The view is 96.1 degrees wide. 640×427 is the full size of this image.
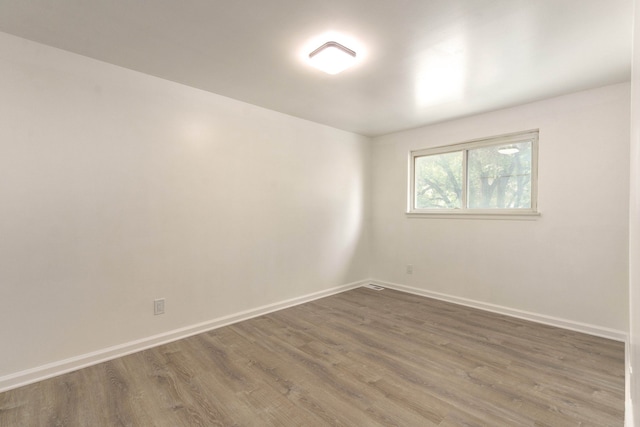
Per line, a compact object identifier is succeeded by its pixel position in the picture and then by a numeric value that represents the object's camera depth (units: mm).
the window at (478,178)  3223
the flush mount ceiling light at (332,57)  1998
